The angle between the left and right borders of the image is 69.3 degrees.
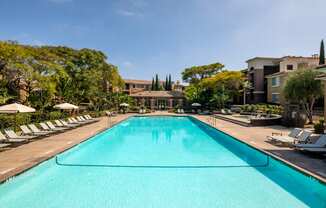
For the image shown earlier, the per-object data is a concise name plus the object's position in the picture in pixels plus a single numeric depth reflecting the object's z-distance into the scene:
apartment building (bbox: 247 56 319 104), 36.09
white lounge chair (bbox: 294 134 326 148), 8.73
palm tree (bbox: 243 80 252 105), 37.62
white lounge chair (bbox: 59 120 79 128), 17.06
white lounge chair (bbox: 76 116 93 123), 21.23
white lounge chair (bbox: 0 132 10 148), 9.11
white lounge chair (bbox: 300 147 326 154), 8.24
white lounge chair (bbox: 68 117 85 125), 19.13
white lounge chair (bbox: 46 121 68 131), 14.73
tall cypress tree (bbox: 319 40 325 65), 34.25
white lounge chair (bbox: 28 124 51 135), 12.74
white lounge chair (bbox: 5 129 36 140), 10.68
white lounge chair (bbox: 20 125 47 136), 12.11
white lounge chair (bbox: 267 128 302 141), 10.60
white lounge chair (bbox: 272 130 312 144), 9.81
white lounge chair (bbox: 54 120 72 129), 16.44
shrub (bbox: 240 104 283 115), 24.58
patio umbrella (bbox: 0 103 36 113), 11.57
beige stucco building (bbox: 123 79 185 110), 48.22
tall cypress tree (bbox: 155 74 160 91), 66.56
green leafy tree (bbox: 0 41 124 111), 18.61
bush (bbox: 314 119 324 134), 12.18
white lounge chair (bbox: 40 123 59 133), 14.13
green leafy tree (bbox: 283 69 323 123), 17.78
